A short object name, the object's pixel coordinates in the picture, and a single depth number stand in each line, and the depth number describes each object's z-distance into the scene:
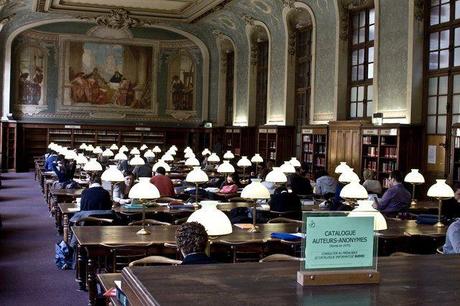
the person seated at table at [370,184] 12.21
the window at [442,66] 13.09
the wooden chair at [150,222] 7.55
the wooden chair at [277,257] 4.68
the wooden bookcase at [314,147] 17.42
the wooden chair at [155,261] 4.73
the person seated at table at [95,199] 8.57
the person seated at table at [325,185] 12.58
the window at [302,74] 19.78
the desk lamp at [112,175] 8.72
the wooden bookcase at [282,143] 20.39
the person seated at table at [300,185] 12.59
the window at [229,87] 27.12
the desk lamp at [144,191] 6.52
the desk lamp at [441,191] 7.62
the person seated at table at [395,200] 9.82
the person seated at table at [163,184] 11.41
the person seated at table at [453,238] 5.66
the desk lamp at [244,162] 13.62
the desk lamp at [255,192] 6.65
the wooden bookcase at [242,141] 23.67
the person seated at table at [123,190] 10.02
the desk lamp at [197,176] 8.77
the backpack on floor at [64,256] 8.66
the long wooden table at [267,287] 2.21
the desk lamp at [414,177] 9.33
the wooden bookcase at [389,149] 13.71
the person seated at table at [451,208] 9.52
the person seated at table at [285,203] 9.19
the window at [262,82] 23.61
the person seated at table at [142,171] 14.51
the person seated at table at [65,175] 12.34
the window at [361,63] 16.27
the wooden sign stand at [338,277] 2.46
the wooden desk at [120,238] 6.17
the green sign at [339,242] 2.51
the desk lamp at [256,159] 15.50
